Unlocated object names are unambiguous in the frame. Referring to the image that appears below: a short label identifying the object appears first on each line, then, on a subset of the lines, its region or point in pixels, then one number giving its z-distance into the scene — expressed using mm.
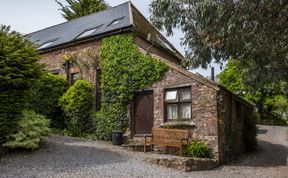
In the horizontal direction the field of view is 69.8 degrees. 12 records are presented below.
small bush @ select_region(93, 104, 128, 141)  9620
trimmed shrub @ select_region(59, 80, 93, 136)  10262
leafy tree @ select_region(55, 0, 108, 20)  21926
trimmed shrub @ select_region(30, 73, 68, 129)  10725
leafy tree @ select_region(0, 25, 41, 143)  6115
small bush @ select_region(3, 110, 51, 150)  6120
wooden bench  7911
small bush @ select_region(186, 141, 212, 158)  7789
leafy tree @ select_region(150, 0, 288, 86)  4867
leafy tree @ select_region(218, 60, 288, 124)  21785
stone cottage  8105
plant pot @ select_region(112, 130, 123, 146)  9136
